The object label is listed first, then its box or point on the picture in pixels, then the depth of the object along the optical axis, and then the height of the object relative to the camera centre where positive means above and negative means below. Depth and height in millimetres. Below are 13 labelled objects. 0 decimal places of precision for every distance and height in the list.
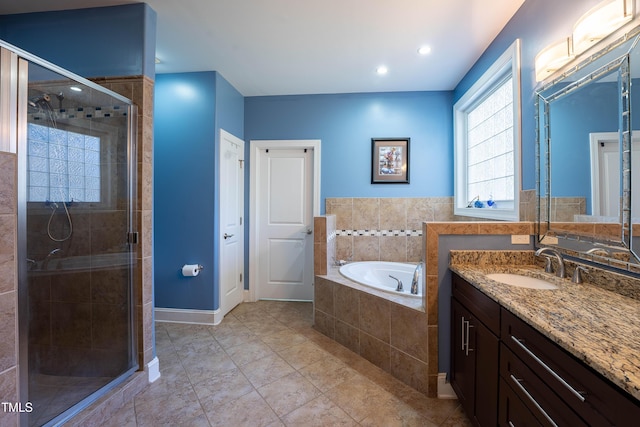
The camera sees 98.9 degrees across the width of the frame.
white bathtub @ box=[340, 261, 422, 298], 2886 -611
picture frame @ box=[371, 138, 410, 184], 3242 +646
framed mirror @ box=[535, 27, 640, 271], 1103 +273
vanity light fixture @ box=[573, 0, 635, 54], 1109 +839
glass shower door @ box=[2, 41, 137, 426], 1285 -142
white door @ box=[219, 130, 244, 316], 2871 -72
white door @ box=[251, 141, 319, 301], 3414 -113
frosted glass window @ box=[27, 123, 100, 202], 1396 +288
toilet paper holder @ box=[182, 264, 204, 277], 2639 -529
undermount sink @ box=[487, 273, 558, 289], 1385 -345
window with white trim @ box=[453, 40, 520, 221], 1972 +657
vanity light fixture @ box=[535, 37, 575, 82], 1428 +863
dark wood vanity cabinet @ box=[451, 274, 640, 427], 682 -544
